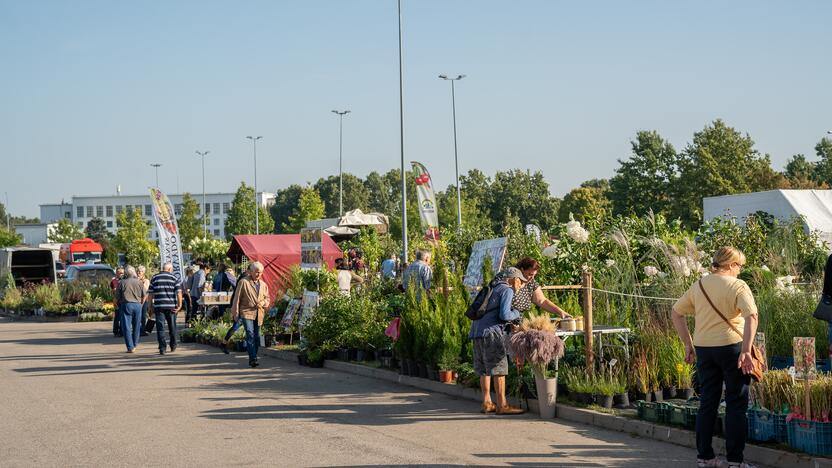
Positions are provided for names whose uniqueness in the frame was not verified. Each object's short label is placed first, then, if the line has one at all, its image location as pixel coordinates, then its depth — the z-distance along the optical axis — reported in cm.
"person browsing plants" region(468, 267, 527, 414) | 1091
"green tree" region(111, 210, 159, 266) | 6794
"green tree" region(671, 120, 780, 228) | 5469
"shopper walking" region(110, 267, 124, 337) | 2362
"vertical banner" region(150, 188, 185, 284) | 2814
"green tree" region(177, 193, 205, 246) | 8712
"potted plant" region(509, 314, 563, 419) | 1048
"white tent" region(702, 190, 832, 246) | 2230
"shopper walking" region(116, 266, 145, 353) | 1978
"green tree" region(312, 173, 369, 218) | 12700
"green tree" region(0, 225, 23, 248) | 11712
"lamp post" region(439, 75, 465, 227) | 5338
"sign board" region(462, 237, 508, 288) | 1422
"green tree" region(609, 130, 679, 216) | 6062
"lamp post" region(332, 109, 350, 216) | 7294
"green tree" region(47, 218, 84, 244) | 11050
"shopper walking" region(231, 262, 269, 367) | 1684
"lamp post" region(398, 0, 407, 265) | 3193
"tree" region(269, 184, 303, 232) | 14088
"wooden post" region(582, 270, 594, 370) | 1105
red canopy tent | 2772
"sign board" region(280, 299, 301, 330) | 1951
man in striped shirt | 1966
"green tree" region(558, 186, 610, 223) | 8278
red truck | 7425
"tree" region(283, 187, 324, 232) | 8156
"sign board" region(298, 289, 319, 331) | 1781
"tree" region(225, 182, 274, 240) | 8875
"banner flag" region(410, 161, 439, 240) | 3241
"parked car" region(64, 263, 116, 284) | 3534
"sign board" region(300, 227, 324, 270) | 2097
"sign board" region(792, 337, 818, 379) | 784
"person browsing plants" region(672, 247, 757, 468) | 766
